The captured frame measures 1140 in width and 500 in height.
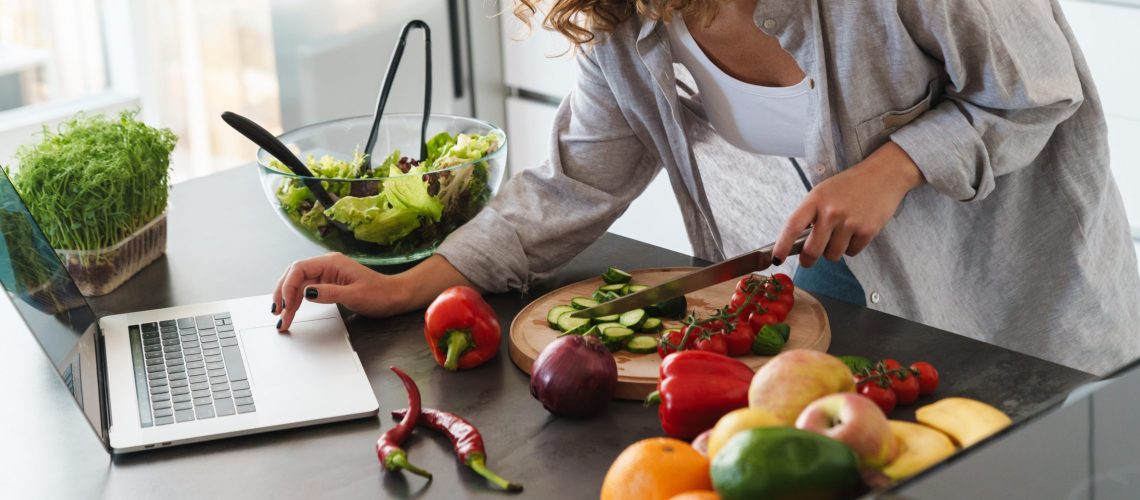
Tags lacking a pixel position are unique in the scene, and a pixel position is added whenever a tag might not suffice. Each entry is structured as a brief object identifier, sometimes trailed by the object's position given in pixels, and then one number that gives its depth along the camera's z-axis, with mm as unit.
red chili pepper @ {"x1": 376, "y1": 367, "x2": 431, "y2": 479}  1011
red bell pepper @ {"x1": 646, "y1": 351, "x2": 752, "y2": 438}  983
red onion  1073
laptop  1121
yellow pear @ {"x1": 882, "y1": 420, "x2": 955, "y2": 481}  704
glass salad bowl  1467
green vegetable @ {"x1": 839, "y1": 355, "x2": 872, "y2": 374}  1074
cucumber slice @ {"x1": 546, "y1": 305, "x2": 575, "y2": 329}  1284
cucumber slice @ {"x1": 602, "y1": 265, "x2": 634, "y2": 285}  1394
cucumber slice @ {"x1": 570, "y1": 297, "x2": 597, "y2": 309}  1309
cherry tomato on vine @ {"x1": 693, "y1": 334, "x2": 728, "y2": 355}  1138
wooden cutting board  1138
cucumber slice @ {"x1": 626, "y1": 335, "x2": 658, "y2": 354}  1194
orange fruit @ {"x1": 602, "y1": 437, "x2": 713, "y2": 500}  786
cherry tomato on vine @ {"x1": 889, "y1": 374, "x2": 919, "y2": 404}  1057
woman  1285
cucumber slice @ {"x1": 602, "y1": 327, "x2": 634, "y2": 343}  1203
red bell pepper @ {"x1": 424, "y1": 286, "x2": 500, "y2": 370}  1213
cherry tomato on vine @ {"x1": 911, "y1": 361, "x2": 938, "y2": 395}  1085
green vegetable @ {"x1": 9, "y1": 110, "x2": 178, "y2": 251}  1404
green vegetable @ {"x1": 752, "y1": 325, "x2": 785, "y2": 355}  1170
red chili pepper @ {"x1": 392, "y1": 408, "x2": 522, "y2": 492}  993
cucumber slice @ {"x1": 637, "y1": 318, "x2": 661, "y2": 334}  1235
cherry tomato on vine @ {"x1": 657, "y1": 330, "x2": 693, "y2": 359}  1159
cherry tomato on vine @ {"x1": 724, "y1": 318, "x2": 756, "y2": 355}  1160
